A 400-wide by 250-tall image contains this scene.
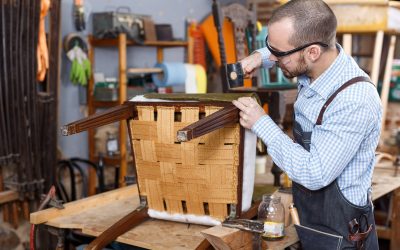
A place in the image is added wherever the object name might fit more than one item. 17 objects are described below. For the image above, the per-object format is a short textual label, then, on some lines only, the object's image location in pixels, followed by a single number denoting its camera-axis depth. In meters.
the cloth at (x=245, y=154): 1.97
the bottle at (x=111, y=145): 4.79
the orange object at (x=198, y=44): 6.06
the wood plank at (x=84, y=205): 2.21
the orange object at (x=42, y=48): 3.81
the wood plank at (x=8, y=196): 3.72
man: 1.69
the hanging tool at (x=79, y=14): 4.59
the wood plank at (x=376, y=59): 4.48
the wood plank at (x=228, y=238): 1.74
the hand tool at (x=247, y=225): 1.78
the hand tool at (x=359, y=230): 1.84
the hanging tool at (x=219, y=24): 3.35
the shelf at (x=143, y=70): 4.86
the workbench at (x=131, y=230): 1.94
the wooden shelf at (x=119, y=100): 4.65
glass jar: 1.98
